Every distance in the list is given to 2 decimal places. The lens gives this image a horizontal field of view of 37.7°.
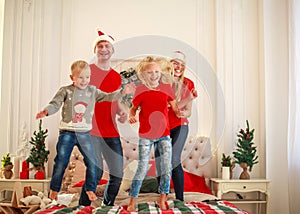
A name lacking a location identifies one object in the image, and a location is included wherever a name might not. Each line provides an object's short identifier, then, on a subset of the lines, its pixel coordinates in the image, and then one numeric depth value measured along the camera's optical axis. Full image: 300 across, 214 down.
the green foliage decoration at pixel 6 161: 4.70
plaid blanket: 3.13
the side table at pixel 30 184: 4.59
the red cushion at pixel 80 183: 3.67
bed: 3.29
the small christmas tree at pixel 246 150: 4.80
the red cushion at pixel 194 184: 4.52
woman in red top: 3.23
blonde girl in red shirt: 3.01
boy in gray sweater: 2.90
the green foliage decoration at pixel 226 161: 4.84
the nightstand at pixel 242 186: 4.70
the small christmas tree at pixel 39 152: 4.72
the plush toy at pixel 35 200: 3.98
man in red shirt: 2.95
